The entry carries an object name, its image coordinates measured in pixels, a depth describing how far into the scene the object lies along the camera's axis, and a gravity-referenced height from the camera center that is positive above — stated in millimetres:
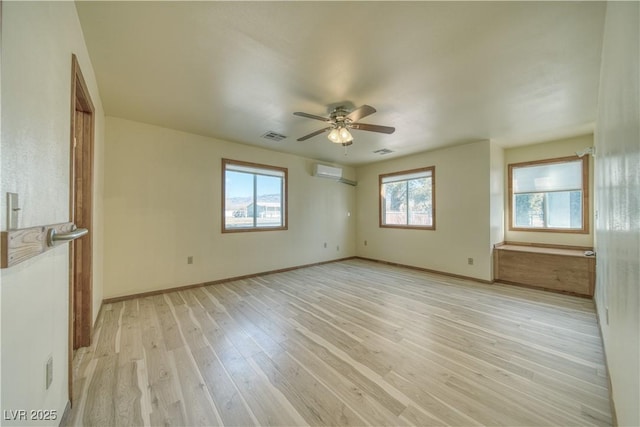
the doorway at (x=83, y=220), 2203 -55
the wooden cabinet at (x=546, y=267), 3547 -849
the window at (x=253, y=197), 4410 +347
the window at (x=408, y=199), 5156 +355
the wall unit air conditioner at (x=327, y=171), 5484 +1007
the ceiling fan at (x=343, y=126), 2826 +1080
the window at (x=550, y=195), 4020 +348
